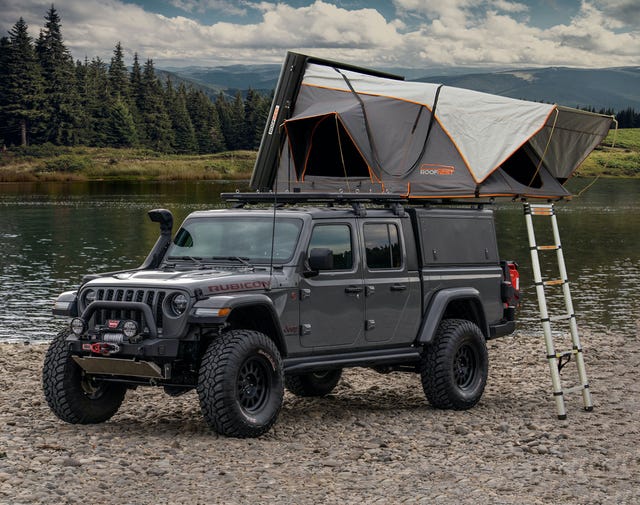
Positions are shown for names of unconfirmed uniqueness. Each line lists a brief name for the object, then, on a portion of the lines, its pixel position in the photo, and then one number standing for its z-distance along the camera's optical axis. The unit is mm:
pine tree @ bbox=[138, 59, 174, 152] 165500
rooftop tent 14727
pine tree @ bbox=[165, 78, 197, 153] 169750
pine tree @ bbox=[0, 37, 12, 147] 141750
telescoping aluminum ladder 12076
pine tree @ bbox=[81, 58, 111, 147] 152750
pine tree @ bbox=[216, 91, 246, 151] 180250
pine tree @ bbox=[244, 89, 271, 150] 179125
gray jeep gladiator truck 9867
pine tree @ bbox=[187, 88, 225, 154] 175875
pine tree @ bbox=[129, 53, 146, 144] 163875
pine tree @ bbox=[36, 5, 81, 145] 145375
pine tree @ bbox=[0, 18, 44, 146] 141125
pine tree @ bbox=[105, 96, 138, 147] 154250
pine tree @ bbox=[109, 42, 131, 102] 167125
